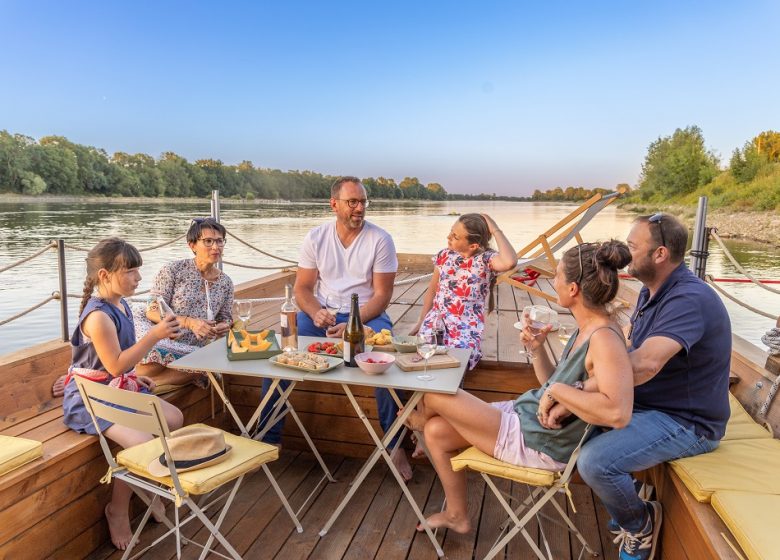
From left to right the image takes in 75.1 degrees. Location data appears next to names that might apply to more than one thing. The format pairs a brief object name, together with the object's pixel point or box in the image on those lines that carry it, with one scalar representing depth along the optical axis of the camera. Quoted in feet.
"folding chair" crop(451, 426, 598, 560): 5.37
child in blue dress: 6.30
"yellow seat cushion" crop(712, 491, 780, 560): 4.00
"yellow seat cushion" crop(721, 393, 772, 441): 6.29
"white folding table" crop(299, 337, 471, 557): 5.74
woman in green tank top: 4.75
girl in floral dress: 8.88
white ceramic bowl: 5.95
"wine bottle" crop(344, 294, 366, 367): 6.42
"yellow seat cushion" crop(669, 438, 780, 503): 4.96
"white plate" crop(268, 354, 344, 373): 6.19
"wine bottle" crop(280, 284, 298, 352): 6.93
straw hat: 5.47
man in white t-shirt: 9.40
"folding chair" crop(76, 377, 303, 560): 5.07
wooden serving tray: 6.23
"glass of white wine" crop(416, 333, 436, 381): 6.08
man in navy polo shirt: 5.31
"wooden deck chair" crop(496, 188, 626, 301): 14.66
